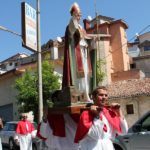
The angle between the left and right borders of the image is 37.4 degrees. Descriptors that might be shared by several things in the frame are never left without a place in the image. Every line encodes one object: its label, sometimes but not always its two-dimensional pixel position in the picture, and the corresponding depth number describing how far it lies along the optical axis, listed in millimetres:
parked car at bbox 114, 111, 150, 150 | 4965
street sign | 7595
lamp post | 7677
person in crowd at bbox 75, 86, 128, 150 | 2513
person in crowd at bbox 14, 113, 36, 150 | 6675
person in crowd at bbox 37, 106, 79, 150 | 2992
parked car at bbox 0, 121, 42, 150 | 10183
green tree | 13800
